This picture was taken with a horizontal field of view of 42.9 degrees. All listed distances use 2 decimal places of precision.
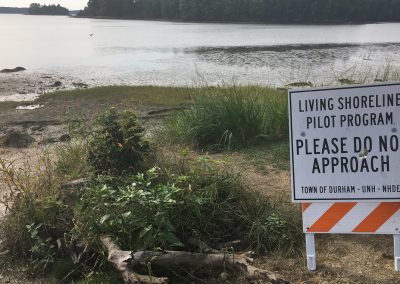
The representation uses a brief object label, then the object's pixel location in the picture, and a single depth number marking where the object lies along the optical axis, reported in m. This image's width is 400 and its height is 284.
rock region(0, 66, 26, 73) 28.30
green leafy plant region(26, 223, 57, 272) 4.20
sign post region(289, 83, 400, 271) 3.61
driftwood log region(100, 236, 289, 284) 3.59
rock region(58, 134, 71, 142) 8.90
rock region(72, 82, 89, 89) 22.05
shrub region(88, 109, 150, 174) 5.11
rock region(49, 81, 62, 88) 22.28
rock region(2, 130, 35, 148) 9.43
